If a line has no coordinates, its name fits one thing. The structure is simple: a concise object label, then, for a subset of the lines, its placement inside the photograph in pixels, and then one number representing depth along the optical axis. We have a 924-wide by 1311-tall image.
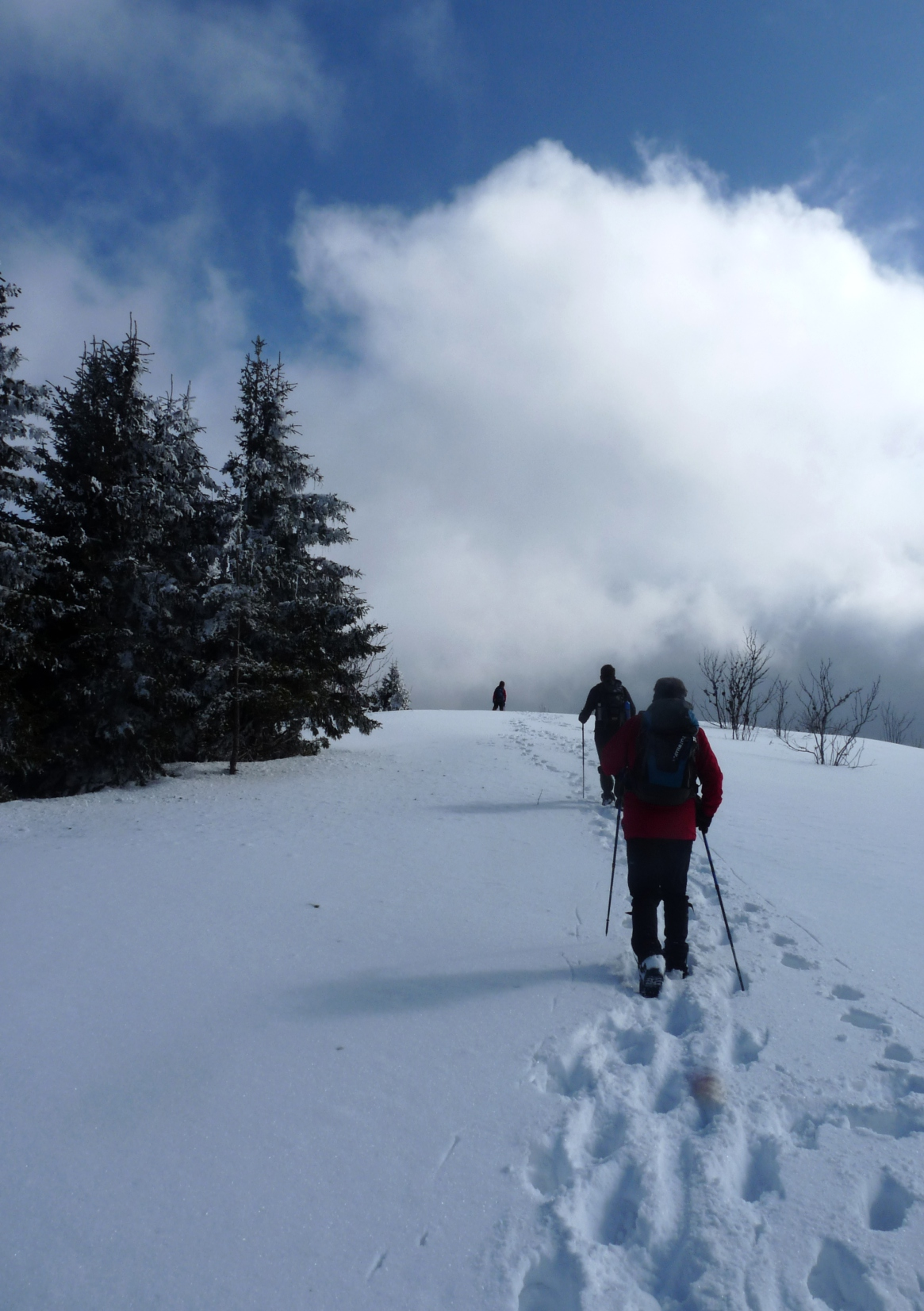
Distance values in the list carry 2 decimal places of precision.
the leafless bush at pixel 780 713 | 21.98
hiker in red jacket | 4.69
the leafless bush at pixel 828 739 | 16.34
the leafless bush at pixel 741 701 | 23.56
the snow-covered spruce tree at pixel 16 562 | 9.90
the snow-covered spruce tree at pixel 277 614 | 13.25
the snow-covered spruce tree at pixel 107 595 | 11.06
